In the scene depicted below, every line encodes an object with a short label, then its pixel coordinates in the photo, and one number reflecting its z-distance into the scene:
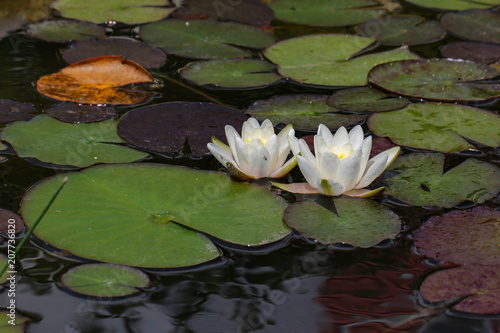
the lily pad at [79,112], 5.67
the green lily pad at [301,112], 5.67
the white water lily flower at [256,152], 4.58
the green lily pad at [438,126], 5.34
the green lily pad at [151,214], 3.95
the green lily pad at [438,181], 4.53
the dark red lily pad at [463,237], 3.92
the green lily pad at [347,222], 4.09
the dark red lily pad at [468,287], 3.51
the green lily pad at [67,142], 5.04
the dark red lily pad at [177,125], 5.28
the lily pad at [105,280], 3.57
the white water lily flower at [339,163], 4.38
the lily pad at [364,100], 5.93
